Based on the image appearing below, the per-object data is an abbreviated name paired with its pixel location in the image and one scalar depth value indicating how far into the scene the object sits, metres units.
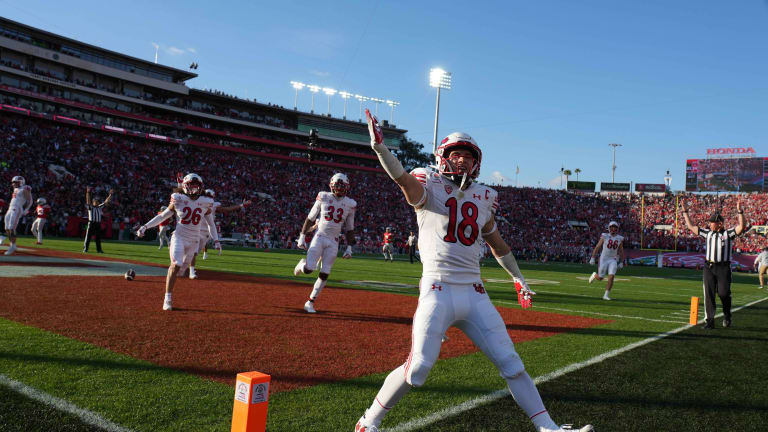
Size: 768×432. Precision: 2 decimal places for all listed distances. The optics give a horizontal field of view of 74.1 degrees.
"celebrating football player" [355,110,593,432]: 3.38
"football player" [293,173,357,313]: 9.22
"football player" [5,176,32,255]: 15.03
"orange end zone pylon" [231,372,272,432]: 2.45
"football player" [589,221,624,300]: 14.16
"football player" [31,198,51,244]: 19.80
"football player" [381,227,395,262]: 29.36
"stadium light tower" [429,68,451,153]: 40.28
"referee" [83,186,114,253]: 18.53
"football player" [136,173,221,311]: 8.49
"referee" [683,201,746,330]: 9.46
